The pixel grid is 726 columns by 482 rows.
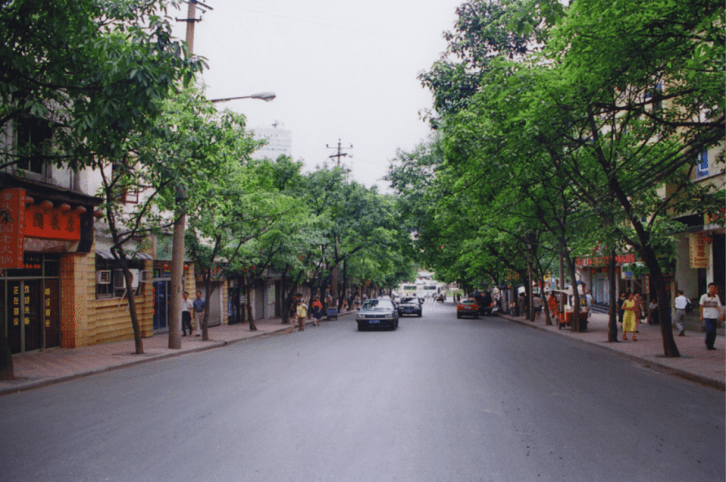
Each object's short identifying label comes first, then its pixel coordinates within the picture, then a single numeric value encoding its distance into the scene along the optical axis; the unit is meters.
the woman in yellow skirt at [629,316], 18.08
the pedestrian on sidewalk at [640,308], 24.94
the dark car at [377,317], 25.98
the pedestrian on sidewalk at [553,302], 32.06
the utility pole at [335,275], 42.88
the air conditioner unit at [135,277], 21.44
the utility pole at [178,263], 17.14
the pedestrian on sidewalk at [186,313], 23.30
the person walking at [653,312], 25.79
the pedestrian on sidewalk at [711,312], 14.52
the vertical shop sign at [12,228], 12.25
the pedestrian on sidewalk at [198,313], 24.38
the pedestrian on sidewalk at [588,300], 25.70
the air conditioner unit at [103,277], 18.77
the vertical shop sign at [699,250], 20.98
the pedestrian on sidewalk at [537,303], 37.49
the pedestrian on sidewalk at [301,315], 27.05
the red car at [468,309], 40.31
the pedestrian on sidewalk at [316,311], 32.19
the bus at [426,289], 136.75
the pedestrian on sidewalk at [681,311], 19.09
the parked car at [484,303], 48.13
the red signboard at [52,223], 15.27
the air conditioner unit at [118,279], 20.30
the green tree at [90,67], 8.55
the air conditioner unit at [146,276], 22.08
